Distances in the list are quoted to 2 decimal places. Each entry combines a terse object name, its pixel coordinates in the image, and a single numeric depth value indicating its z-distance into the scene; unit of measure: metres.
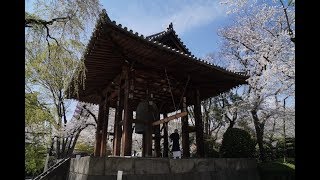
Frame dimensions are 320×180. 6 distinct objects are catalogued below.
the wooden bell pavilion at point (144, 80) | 6.13
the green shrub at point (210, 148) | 11.72
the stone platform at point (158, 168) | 5.33
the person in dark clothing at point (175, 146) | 7.49
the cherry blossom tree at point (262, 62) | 12.24
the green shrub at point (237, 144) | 8.98
